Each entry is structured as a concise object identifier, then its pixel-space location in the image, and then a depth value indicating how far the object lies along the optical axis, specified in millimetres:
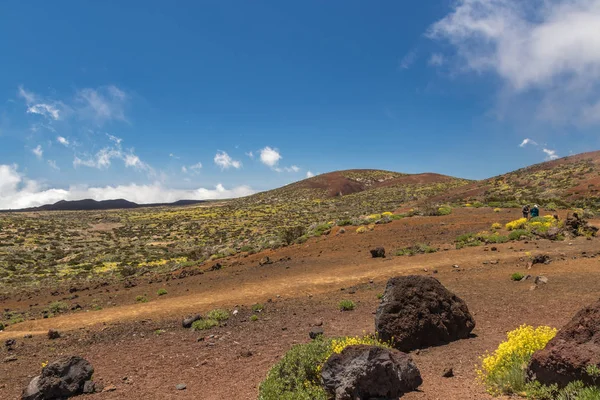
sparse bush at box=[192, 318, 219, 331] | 12592
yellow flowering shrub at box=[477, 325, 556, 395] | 5574
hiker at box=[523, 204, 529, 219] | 27078
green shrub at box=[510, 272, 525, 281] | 14195
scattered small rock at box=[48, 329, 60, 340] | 13281
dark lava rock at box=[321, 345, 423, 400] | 5891
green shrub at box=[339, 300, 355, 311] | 13047
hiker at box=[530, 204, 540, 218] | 26739
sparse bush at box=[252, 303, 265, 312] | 14448
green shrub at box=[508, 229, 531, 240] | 22172
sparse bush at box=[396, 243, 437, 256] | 22109
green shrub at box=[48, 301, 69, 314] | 18609
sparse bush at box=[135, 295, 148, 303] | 19009
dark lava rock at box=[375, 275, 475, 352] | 8492
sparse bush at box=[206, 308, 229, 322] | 13477
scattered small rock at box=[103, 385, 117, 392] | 8312
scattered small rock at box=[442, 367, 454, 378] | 6867
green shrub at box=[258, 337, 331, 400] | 6289
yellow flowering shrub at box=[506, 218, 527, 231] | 24767
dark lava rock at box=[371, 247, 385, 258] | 22531
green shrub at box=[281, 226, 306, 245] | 32097
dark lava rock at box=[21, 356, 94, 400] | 8047
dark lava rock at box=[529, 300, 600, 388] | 4816
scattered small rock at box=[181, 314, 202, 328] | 13141
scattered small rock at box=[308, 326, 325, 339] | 10195
